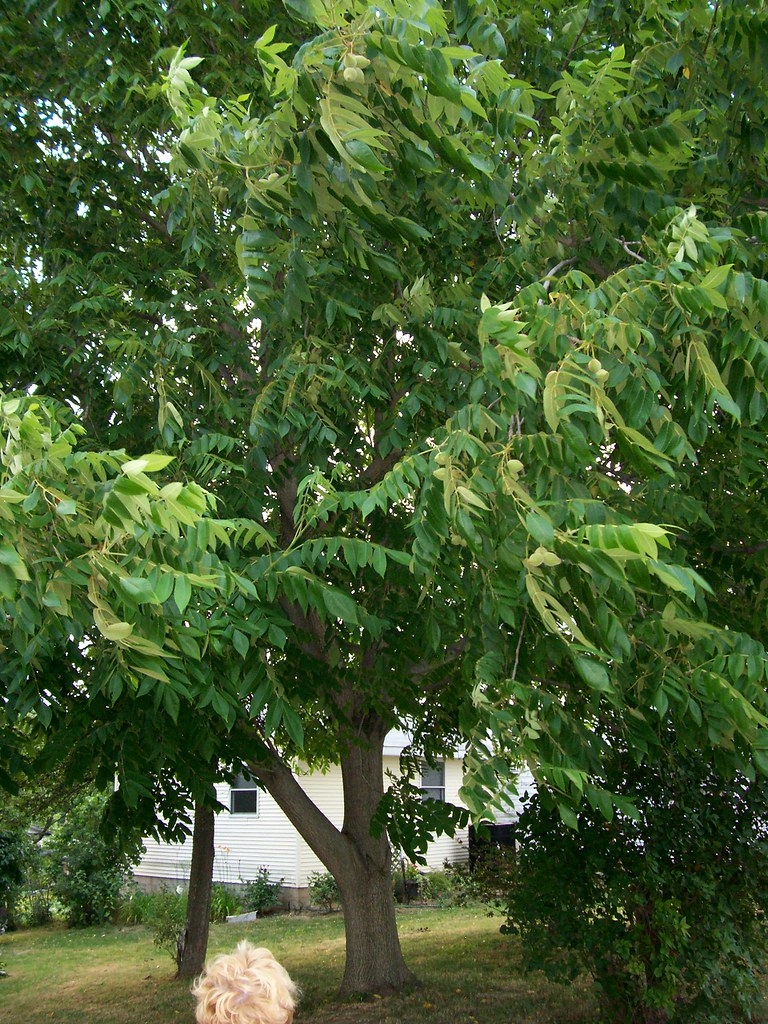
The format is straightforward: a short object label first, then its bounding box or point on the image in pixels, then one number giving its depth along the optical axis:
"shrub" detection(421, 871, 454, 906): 20.69
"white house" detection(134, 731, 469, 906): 21.16
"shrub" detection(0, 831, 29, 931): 16.91
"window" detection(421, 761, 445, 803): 22.34
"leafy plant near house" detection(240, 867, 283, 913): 20.78
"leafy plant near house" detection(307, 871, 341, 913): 20.50
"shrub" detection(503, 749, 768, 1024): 6.91
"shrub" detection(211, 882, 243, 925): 20.25
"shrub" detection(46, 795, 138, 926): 20.70
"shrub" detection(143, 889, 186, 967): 15.30
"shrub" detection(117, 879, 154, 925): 20.67
